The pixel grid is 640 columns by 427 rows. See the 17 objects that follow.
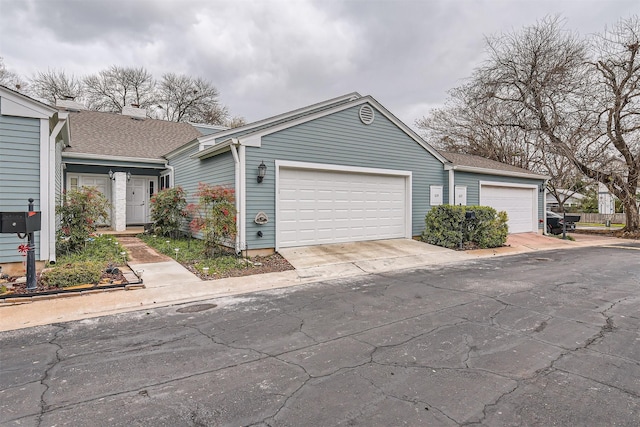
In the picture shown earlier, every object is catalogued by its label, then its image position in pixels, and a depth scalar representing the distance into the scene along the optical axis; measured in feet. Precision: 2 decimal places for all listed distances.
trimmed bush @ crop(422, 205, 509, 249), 36.47
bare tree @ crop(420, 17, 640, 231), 54.08
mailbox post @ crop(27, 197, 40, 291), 18.02
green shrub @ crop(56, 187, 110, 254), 26.71
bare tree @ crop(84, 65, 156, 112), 81.51
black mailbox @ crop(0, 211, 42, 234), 17.84
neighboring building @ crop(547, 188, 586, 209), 106.32
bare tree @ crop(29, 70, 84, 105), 73.77
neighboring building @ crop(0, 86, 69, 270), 21.56
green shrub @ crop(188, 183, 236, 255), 27.30
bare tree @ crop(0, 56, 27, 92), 67.41
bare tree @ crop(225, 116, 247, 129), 92.68
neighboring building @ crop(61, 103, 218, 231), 41.91
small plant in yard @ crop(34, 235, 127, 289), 18.86
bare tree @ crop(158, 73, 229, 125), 88.22
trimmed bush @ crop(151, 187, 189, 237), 37.19
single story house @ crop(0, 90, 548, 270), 29.07
